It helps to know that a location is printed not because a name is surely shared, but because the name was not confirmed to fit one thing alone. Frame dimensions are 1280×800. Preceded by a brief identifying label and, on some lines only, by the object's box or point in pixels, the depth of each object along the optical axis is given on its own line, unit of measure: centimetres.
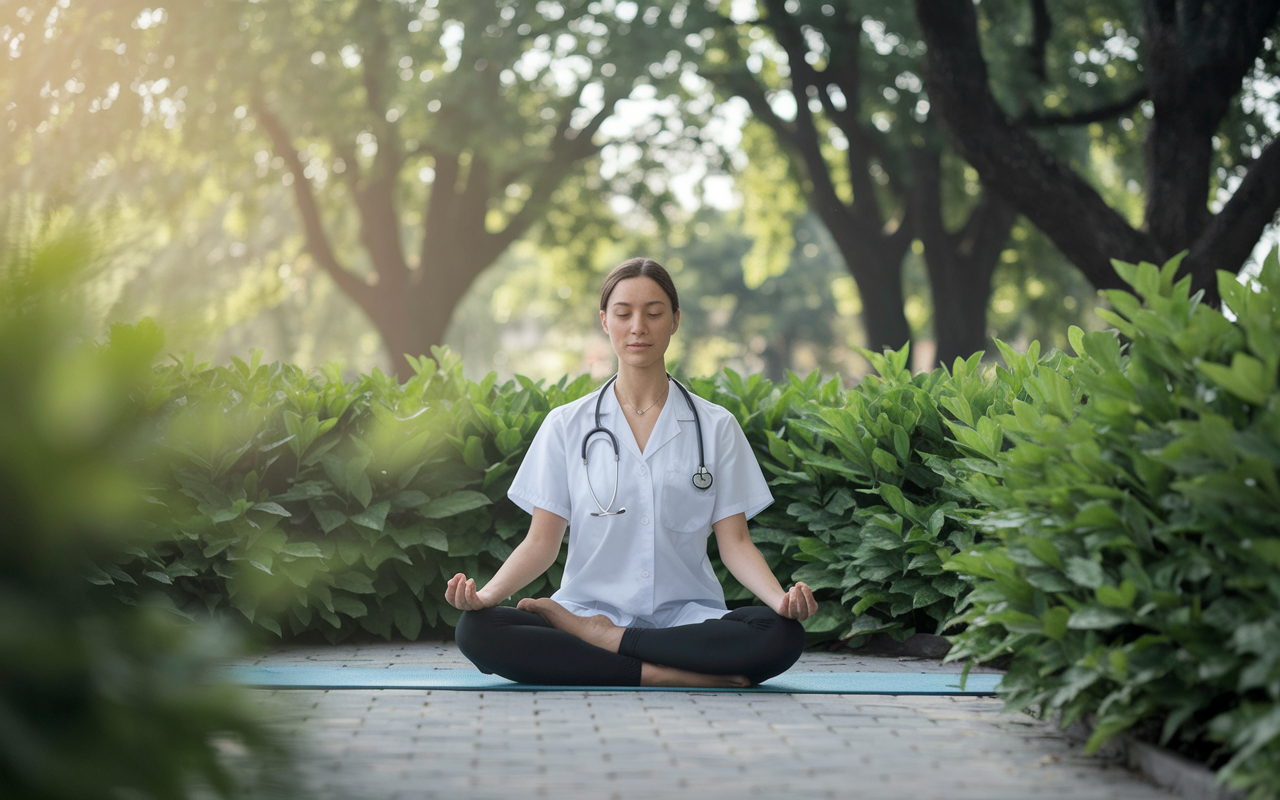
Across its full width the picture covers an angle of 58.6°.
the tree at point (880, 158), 1777
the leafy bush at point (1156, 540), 285
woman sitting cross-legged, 442
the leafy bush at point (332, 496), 548
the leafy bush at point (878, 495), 527
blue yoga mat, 437
